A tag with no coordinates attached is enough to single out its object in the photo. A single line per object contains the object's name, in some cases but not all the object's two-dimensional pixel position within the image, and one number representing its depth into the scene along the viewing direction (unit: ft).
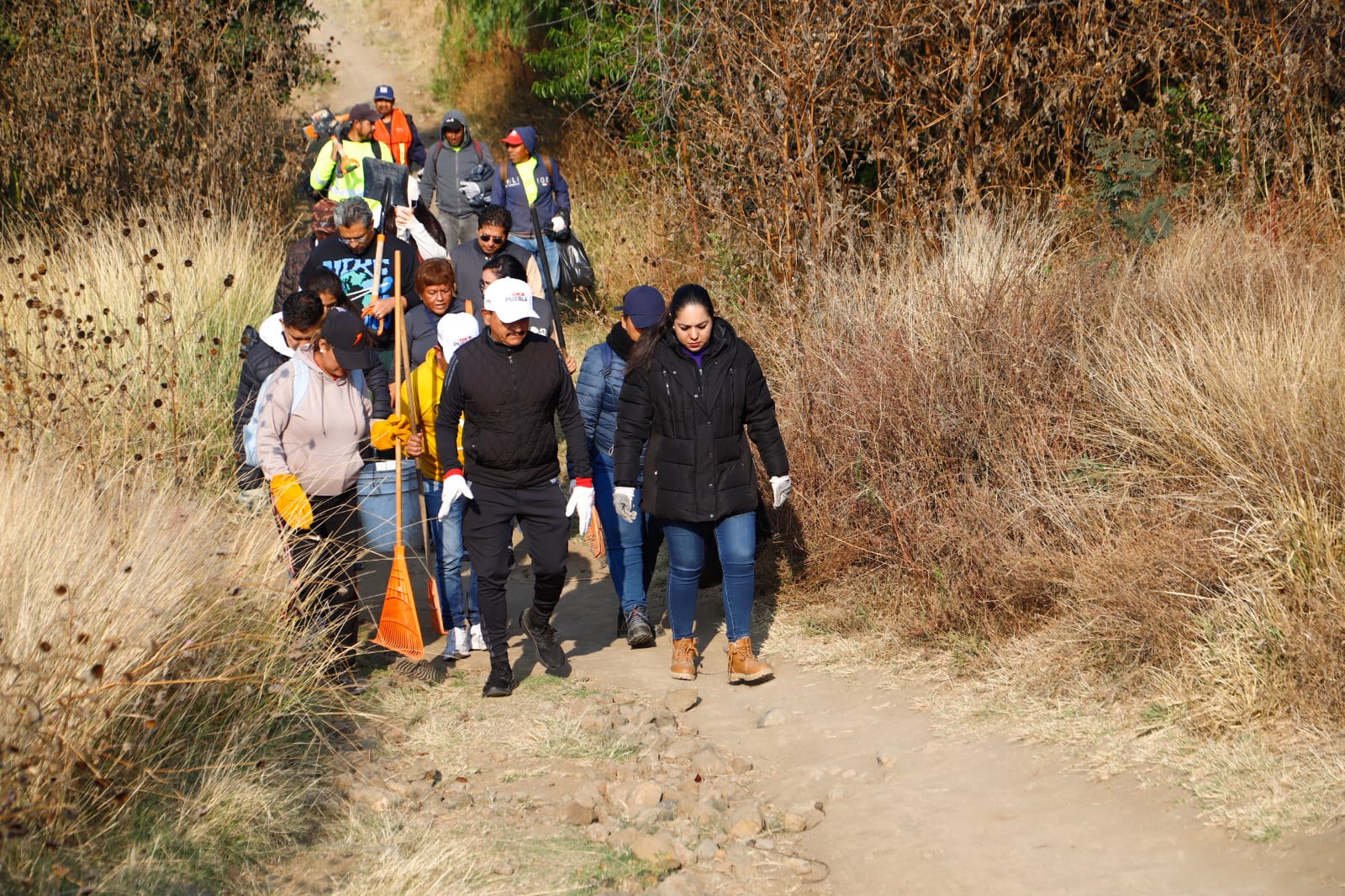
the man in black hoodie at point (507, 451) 40.60
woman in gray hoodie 38.93
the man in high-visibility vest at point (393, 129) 79.46
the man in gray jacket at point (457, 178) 74.59
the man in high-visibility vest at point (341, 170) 69.10
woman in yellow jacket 44.70
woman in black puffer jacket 41.11
